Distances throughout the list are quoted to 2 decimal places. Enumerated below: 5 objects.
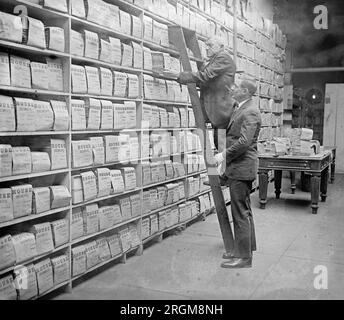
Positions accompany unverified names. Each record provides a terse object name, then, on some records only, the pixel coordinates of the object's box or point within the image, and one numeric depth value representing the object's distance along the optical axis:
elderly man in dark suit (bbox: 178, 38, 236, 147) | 3.33
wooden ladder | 3.42
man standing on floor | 3.23
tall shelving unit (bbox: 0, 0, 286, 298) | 2.56
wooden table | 5.22
